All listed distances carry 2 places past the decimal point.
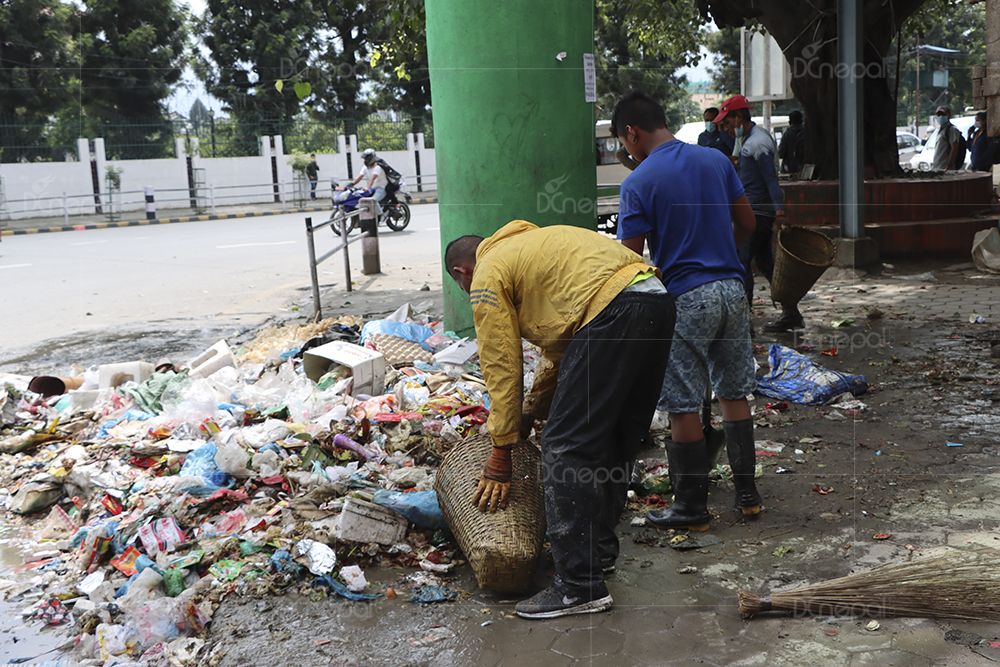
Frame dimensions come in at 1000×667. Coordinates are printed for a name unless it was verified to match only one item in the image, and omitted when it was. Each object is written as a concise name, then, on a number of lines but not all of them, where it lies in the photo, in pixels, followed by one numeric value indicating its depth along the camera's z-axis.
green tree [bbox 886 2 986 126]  39.72
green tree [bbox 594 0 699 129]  28.70
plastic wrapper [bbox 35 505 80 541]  3.92
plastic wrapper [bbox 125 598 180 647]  2.92
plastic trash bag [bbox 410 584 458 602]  3.04
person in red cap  6.17
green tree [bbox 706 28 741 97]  30.88
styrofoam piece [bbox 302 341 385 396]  5.03
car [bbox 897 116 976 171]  23.00
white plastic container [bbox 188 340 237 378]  5.55
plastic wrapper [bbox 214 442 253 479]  3.94
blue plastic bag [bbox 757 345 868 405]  4.98
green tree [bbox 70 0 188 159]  23.97
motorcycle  14.87
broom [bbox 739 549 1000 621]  2.66
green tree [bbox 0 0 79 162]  20.92
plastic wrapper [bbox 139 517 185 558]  3.43
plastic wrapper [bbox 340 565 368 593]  3.11
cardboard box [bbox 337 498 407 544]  3.29
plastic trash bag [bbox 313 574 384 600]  3.07
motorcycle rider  15.17
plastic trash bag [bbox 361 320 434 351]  6.01
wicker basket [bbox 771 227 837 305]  5.93
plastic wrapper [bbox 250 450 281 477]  3.98
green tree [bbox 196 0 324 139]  26.70
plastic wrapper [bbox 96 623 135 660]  2.88
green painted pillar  5.41
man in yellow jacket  2.77
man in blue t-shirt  3.30
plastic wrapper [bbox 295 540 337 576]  3.16
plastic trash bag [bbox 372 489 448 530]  3.44
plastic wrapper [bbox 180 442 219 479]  3.99
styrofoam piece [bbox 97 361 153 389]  5.70
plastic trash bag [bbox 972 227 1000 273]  8.82
